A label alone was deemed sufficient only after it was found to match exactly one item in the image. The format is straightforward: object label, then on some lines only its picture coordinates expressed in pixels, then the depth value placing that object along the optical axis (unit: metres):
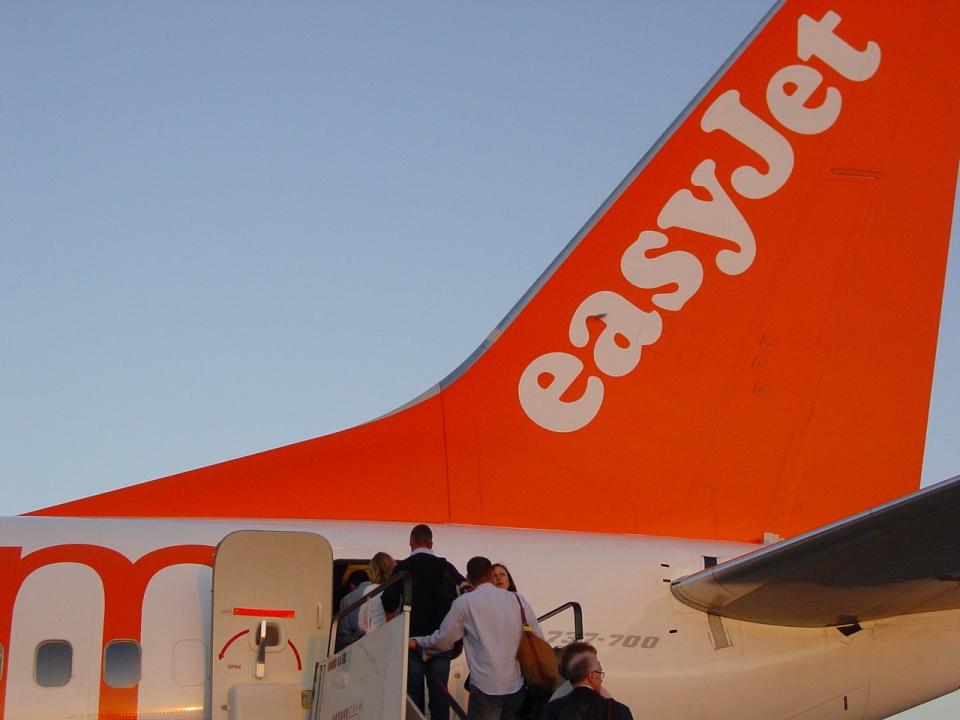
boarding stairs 7.23
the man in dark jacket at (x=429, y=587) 7.65
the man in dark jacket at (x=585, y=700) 5.84
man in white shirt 6.98
